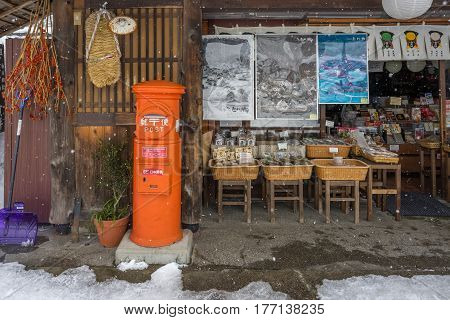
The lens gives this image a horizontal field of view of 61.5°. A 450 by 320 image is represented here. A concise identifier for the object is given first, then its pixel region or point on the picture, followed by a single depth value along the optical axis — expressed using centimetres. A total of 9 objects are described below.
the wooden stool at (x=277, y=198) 654
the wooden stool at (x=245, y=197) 657
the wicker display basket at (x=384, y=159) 672
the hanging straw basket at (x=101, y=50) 571
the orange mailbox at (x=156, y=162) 479
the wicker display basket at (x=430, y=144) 823
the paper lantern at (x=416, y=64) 861
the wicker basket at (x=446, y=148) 773
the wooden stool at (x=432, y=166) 824
